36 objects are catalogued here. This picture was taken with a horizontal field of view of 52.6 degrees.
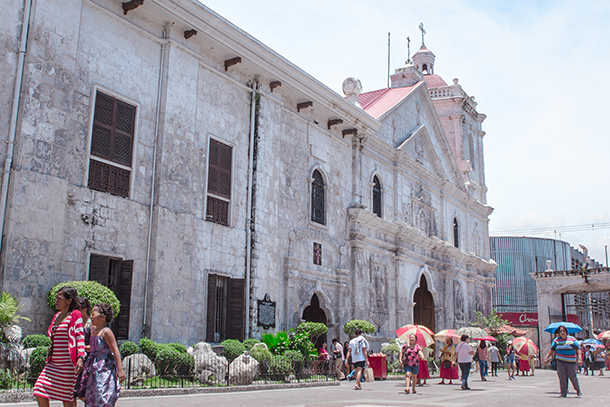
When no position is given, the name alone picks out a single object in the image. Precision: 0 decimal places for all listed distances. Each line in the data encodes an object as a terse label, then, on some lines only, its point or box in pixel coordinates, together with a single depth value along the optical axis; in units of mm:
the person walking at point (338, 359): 19875
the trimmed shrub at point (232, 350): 15906
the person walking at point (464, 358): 16016
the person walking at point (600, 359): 27452
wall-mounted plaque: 18594
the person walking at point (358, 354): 15258
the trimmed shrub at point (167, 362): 13406
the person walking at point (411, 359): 14833
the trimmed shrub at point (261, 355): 15938
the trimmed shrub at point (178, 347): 14689
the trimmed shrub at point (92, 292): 12594
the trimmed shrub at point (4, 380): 10442
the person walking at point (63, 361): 6738
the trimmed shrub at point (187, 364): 13586
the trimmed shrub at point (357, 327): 21547
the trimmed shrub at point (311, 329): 18906
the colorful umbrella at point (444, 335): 22097
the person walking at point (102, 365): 6570
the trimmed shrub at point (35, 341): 11953
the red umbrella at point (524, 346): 25067
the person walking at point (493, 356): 26656
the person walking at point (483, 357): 20922
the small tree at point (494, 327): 33375
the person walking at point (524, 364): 26875
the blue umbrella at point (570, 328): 17594
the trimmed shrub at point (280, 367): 15914
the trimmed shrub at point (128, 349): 13641
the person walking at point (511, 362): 23661
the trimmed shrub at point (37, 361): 11195
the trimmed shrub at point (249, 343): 16903
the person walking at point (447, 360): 18656
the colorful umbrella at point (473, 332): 27252
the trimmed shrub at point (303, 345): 18156
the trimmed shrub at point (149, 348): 13734
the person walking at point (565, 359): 13477
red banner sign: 47406
